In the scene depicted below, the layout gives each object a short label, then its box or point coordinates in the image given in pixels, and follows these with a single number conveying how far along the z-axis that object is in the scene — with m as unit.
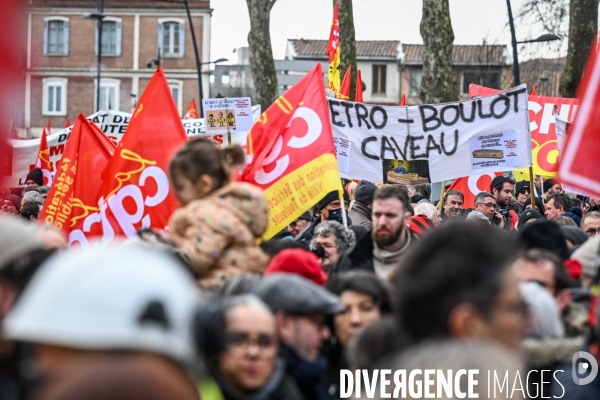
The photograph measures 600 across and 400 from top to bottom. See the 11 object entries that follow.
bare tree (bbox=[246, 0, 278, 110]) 26.72
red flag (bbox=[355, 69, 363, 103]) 14.65
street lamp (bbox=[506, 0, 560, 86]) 25.05
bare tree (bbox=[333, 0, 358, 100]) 25.91
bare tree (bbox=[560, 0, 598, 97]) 21.47
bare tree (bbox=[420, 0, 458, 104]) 20.73
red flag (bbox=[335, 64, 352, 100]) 14.45
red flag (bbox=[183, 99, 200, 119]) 20.03
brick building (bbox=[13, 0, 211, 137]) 62.53
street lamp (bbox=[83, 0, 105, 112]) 34.82
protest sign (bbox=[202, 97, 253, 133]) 14.20
